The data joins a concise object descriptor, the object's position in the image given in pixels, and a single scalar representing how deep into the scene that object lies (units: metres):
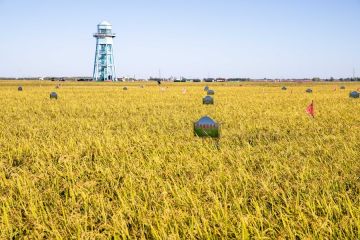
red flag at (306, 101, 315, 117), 13.94
